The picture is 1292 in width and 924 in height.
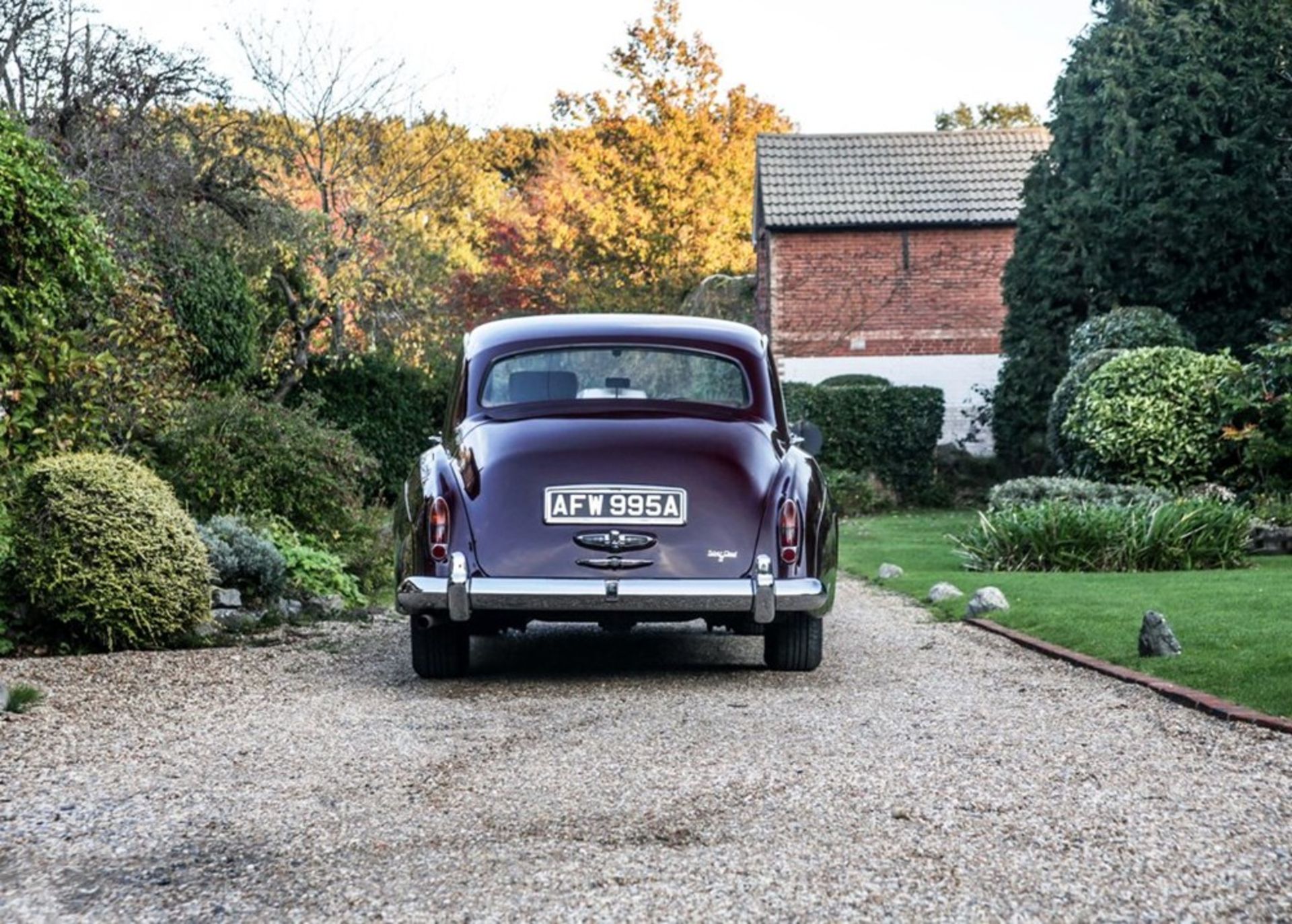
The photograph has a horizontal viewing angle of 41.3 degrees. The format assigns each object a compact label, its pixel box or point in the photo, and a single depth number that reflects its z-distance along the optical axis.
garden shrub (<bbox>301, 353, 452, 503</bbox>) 23.31
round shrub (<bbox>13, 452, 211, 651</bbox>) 9.23
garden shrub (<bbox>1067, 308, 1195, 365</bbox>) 22.14
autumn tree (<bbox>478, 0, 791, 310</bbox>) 38.62
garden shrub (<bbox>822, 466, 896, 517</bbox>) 25.89
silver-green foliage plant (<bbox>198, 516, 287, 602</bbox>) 11.06
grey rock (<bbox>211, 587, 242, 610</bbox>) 10.91
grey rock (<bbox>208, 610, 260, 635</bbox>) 10.50
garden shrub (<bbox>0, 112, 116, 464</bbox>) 9.62
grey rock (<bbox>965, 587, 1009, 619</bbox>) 11.19
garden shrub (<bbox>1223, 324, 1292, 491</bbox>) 17.14
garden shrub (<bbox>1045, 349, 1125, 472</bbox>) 21.77
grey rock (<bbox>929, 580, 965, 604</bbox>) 12.34
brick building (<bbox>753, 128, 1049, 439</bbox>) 35.16
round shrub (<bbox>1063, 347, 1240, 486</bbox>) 19.05
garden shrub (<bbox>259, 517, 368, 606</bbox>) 12.08
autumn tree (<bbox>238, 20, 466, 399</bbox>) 22.56
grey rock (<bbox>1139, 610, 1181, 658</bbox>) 8.55
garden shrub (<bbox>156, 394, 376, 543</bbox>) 13.28
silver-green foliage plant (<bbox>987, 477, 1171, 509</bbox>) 17.05
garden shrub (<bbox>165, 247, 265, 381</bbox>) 16.84
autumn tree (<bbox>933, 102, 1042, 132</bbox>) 54.00
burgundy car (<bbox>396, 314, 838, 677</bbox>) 7.73
